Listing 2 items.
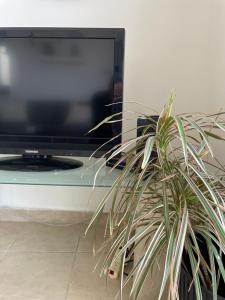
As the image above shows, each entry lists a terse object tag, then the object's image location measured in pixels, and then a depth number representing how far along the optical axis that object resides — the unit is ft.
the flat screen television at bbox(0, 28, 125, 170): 4.50
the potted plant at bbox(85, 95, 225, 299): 2.35
